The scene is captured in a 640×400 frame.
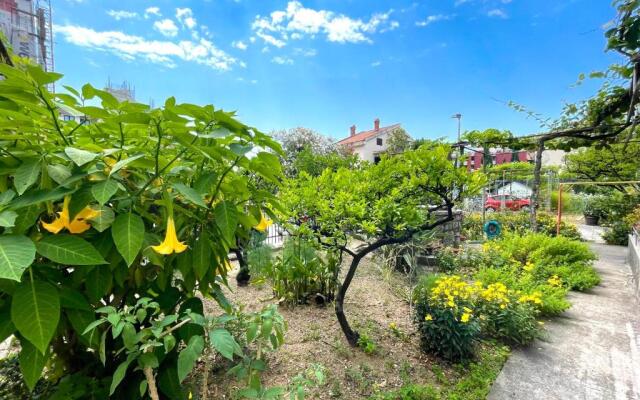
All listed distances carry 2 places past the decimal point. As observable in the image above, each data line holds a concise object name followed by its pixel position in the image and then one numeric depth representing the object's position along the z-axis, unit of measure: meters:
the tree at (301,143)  12.26
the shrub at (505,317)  2.68
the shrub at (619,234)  7.76
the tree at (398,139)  19.77
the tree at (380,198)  2.15
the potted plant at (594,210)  10.78
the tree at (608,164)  9.51
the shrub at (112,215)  0.62
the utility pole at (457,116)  17.09
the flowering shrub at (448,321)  2.30
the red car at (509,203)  12.70
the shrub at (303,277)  3.17
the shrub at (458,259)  4.68
